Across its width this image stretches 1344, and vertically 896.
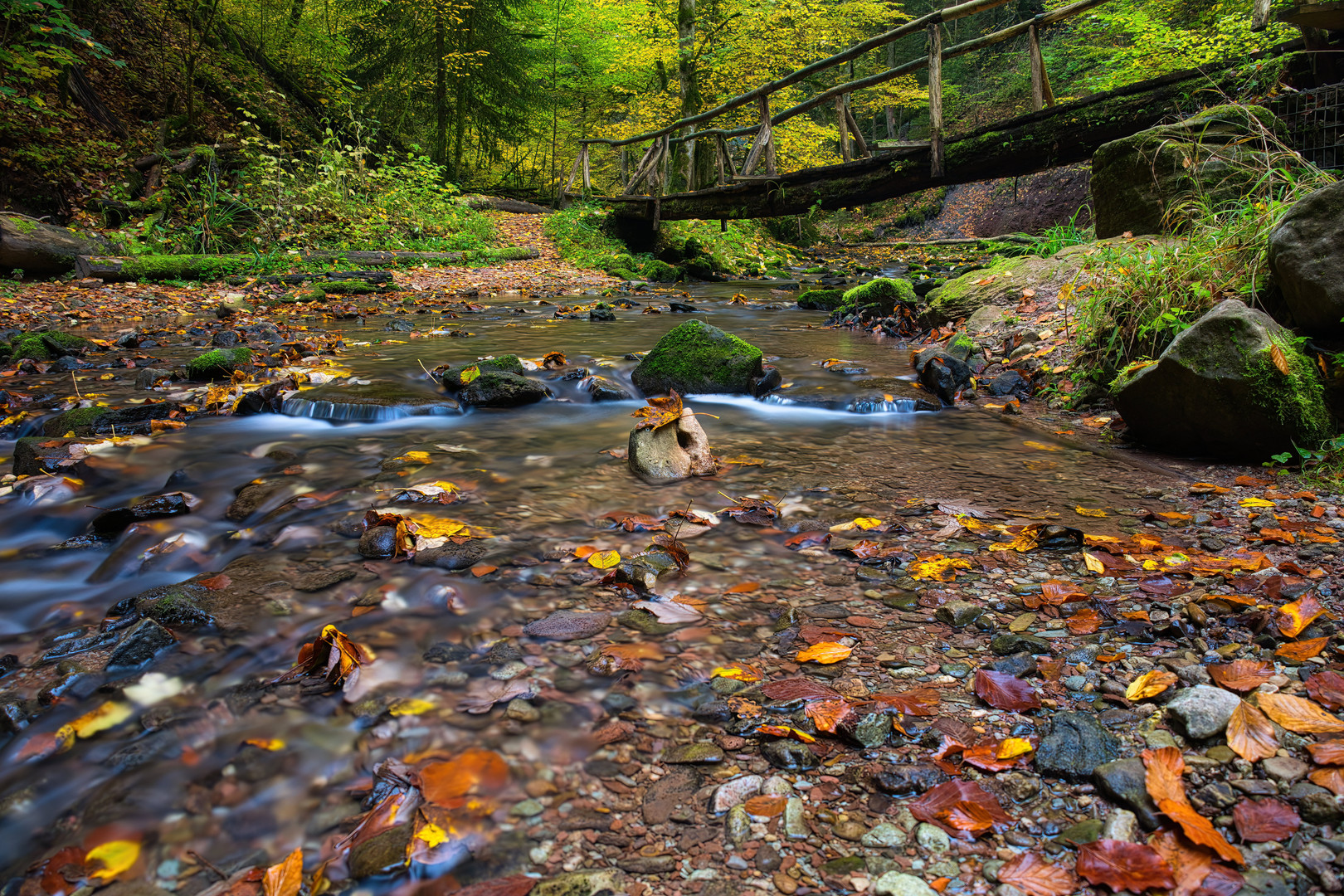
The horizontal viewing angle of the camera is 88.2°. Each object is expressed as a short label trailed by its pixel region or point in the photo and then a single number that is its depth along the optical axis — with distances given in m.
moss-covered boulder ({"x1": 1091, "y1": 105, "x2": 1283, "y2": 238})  5.55
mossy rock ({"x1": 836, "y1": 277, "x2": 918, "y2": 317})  8.62
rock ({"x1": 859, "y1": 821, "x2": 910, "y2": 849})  1.31
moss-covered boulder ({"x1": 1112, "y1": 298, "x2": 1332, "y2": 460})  3.07
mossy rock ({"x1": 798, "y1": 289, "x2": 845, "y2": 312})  10.68
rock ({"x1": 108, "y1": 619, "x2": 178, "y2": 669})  1.91
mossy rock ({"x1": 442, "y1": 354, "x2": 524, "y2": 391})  5.34
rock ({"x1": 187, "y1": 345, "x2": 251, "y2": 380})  5.18
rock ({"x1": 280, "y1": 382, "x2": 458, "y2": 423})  4.54
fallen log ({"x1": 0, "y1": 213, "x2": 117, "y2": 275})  8.52
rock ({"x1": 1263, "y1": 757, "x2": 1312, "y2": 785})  1.31
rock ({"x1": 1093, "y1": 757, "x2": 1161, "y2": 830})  1.29
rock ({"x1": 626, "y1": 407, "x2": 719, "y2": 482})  3.46
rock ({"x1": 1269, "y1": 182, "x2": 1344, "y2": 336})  3.05
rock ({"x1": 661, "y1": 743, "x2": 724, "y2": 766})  1.57
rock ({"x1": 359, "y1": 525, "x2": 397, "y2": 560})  2.58
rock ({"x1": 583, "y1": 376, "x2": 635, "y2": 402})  5.31
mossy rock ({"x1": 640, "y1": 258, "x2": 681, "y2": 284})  14.67
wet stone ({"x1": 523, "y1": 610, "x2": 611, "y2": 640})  2.07
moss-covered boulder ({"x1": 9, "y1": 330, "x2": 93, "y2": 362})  5.61
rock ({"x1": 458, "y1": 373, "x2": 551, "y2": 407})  4.96
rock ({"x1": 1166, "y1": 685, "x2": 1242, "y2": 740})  1.45
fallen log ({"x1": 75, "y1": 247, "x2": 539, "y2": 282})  9.15
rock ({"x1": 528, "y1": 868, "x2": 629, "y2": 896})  1.25
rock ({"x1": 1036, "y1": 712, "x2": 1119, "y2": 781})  1.43
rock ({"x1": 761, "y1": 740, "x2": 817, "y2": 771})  1.54
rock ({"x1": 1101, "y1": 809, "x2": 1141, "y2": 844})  1.26
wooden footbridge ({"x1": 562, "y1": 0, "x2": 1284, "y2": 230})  8.49
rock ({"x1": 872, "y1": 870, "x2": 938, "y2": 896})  1.20
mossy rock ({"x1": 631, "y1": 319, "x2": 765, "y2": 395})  5.46
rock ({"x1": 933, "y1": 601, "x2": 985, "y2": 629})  2.05
